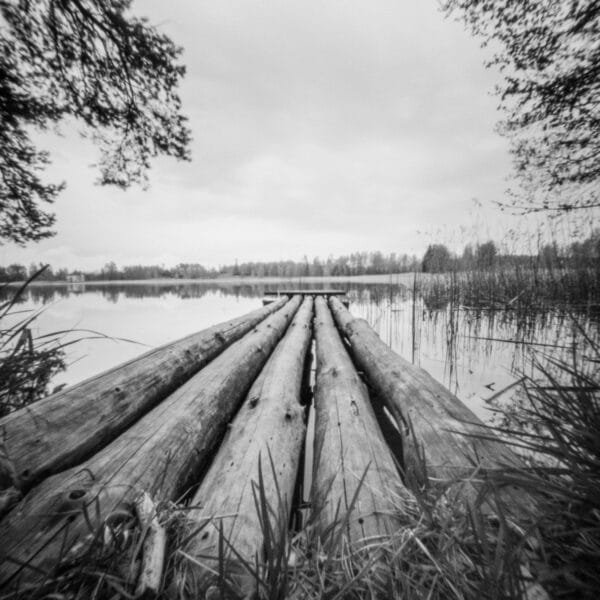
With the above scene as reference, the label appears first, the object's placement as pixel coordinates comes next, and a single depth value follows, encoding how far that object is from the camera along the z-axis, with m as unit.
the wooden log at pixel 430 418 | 1.07
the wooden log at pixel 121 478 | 0.68
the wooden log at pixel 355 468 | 0.84
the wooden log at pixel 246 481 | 0.68
